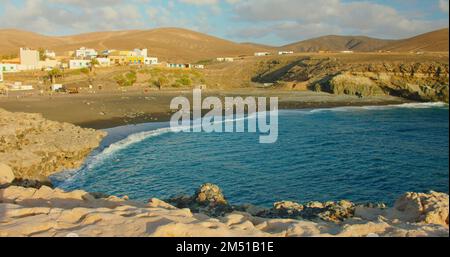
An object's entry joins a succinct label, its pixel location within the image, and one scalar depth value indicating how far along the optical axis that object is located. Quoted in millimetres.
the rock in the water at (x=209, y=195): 13898
